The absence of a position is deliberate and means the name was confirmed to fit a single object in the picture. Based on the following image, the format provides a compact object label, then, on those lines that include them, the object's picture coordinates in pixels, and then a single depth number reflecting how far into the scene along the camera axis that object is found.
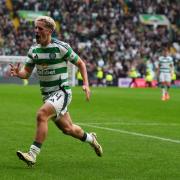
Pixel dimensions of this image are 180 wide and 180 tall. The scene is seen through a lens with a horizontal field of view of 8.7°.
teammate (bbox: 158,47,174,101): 53.32
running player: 16.27
